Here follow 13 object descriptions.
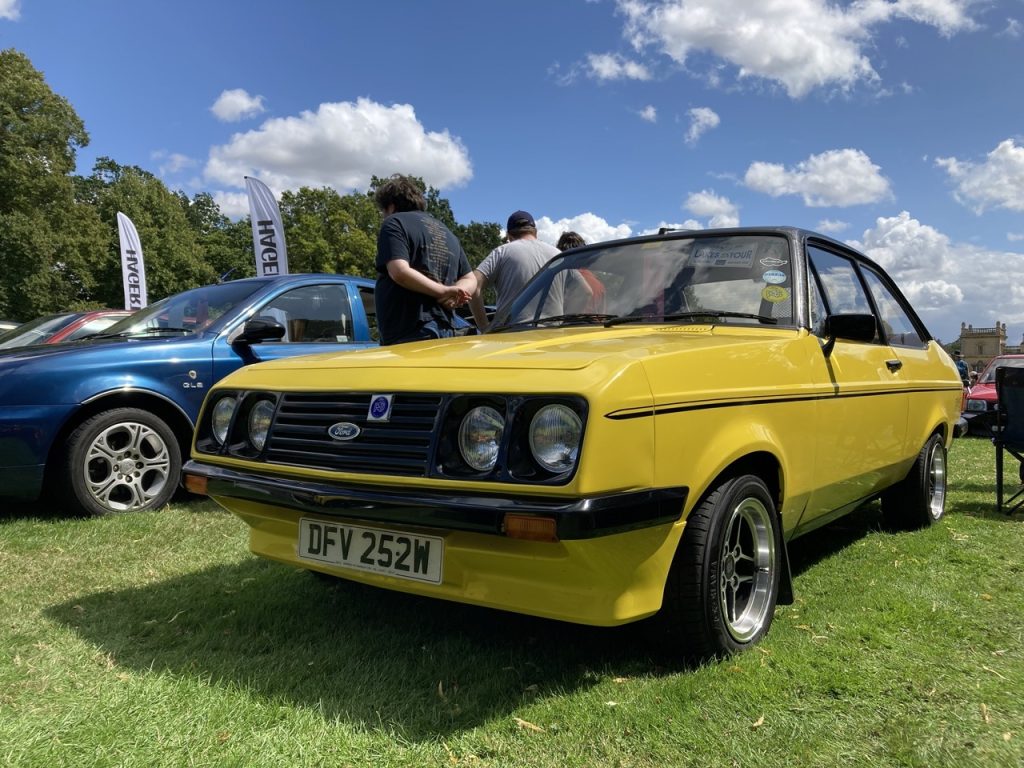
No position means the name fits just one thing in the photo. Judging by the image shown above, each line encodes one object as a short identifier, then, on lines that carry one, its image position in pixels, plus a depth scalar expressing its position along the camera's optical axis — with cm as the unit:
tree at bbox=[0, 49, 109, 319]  2925
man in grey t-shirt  490
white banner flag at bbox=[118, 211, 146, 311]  2084
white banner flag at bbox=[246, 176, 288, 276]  1448
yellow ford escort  196
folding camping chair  518
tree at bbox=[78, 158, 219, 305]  4288
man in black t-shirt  396
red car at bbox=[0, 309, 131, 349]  664
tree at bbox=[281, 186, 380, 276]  4316
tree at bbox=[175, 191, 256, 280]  5306
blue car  424
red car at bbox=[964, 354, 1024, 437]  1115
